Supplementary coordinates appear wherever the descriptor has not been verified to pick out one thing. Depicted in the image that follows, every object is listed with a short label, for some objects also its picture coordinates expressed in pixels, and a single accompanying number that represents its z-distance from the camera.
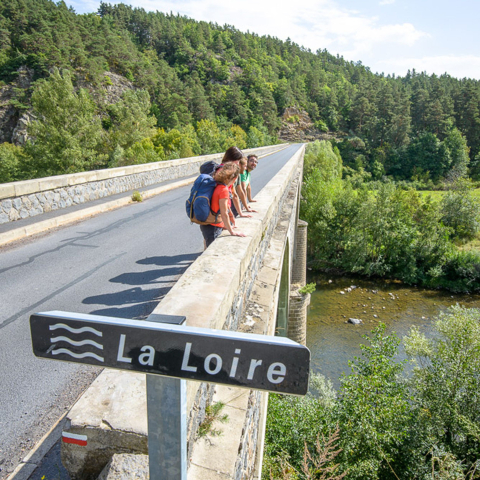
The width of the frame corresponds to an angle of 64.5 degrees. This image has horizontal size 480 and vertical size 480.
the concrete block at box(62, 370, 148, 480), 2.02
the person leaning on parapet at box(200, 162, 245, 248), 4.34
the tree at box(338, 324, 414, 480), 9.95
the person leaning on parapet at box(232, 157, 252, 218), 5.30
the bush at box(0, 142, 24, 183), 37.49
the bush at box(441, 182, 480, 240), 37.47
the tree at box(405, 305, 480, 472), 10.79
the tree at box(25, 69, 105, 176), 26.73
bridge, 2.05
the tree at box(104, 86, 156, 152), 34.16
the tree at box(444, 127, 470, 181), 68.06
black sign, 1.04
